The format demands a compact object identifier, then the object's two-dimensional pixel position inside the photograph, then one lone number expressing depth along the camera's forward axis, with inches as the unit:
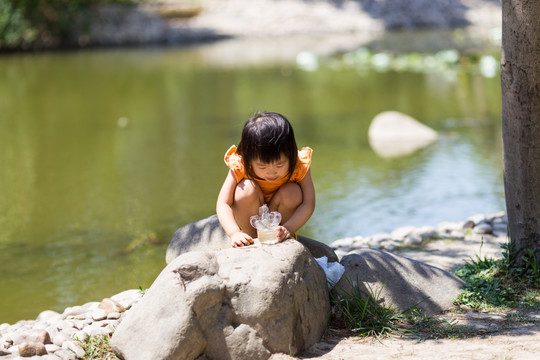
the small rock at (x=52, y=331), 169.2
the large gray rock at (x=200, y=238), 192.2
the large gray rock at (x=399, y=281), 172.2
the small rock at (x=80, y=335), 163.3
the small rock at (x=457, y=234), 251.9
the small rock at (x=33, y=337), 161.6
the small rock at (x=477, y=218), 267.2
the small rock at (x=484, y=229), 253.4
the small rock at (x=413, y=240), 247.3
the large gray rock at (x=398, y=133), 425.4
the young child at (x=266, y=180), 161.8
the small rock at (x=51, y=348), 156.6
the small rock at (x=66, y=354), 152.7
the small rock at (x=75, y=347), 155.9
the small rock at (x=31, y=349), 153.9
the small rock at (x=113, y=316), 179.3
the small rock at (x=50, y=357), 150.8
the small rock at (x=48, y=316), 203.8
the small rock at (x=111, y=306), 183.9
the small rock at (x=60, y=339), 162.4
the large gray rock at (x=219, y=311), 143.3
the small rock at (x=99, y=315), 179.8
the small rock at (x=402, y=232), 258.3
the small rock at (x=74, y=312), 196.2
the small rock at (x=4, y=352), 157.6
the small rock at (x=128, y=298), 190.1
